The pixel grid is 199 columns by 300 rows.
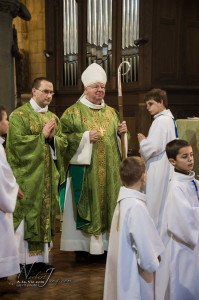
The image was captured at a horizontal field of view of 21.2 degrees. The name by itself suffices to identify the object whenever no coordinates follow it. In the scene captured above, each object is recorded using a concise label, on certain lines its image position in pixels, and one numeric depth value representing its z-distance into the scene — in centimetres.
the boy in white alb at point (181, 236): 339
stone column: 684
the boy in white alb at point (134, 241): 294
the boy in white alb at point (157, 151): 548
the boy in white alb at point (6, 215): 386
